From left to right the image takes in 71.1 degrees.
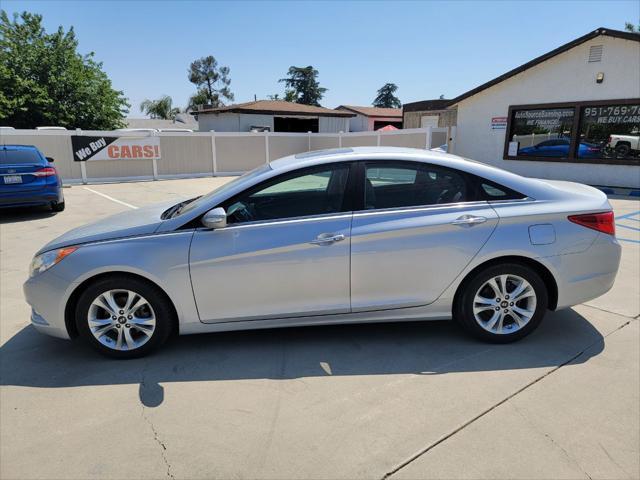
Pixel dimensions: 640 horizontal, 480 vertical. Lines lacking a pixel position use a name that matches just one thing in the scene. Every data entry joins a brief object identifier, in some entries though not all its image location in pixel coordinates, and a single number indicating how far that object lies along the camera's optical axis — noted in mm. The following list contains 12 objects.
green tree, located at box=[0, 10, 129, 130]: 24812
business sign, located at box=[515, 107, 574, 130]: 14398
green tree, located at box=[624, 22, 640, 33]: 43950
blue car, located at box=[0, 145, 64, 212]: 8828
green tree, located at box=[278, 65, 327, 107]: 68938
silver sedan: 3295
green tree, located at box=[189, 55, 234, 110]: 75750
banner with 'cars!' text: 16191
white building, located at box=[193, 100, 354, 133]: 29219
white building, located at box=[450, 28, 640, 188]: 13109
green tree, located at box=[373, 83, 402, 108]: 91188
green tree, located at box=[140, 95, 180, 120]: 76125
